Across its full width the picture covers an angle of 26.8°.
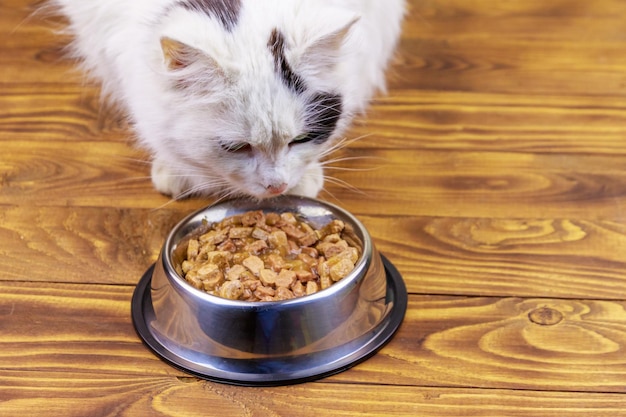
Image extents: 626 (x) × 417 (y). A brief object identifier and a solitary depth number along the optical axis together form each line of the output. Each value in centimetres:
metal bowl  65
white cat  66
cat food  67
